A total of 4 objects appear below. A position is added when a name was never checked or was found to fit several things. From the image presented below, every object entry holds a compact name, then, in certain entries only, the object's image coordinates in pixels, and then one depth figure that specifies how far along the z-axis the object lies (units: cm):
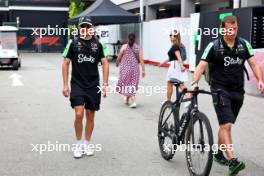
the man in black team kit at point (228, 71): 528
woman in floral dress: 1072
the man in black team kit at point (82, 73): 618
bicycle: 493
